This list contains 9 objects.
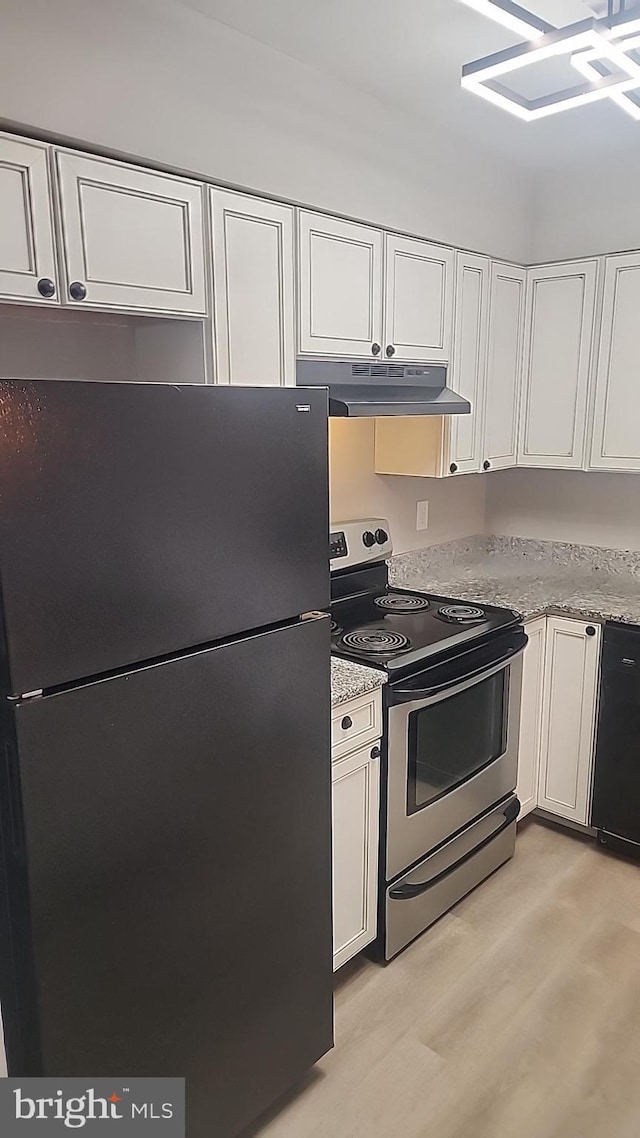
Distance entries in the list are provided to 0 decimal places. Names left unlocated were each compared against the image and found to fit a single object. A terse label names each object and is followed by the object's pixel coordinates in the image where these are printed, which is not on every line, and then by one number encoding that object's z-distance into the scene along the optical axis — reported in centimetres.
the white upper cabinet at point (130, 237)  158
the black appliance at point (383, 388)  222
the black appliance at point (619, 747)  268
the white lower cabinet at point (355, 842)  203
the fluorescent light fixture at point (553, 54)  139
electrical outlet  327
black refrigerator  120
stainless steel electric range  220
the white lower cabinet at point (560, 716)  281
